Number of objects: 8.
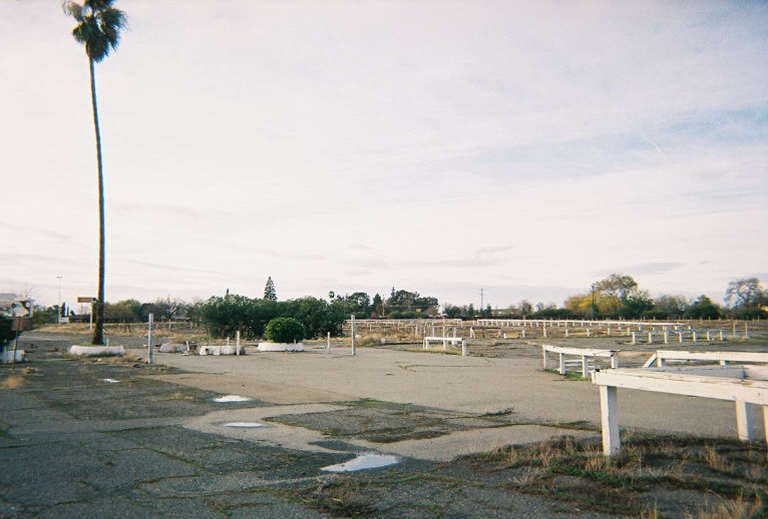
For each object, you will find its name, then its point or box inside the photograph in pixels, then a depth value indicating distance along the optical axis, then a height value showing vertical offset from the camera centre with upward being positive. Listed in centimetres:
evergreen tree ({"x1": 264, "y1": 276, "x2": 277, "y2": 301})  11067 +523
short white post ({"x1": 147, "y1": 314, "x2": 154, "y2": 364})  2269 -126
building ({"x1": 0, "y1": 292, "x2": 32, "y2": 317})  2165 +44
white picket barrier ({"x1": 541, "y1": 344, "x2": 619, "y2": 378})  1384 -105
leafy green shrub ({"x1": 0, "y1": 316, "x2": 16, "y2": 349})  2242 -31
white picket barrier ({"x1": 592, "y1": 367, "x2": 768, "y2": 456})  493 -69
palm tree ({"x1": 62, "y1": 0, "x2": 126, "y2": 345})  2812 +1353
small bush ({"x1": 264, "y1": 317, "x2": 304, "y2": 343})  3159 -71
